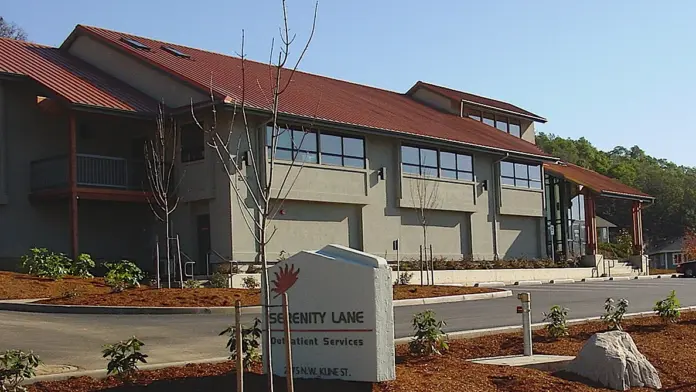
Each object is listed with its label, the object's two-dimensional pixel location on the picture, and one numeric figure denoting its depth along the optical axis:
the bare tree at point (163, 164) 27.11
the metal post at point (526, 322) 11.12
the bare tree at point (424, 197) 33.22
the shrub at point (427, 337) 10.12
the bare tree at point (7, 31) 62.97
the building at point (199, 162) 26.97
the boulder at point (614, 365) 9.64
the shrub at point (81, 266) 24.61
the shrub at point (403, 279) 28.09
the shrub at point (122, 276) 21.39
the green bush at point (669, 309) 14.55
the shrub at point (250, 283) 24.84
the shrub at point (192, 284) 22.97
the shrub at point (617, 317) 13.47
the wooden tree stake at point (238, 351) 6.86
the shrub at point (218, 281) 24.57
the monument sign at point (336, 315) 8.03
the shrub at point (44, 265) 23.42
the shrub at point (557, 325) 12.90
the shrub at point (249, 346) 9.07
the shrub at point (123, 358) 8.64
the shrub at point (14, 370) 7.82
